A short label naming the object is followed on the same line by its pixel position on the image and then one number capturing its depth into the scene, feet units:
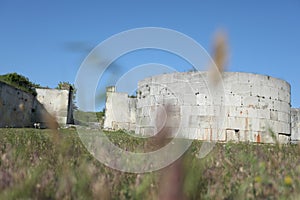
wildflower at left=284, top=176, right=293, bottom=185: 5.66
